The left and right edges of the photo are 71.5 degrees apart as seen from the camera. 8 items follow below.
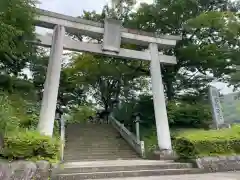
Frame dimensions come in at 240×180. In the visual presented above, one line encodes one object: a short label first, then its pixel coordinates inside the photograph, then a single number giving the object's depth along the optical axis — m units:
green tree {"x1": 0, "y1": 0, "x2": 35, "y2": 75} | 3.96
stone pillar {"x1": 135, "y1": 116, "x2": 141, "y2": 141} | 7.59
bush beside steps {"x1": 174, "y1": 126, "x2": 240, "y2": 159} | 4.68
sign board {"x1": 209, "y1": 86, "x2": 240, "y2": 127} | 7.28
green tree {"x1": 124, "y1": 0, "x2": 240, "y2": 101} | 8.54
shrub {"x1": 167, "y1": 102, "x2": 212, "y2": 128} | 8.66
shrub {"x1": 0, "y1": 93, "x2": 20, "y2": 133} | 3.93
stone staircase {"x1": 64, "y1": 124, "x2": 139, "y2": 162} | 6.89
